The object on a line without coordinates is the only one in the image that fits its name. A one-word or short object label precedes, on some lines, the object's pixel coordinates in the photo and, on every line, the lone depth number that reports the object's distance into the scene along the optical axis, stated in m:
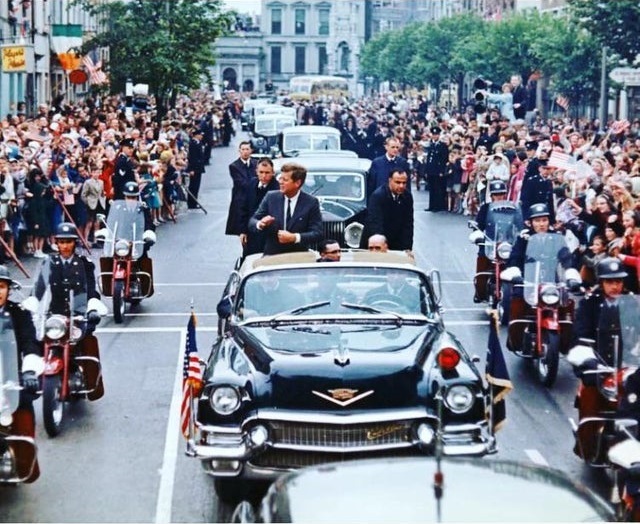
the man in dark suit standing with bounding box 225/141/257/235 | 20.99
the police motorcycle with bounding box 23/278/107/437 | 13.55
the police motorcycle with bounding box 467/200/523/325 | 20.16
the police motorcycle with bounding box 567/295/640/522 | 11.81
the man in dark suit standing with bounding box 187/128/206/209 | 39.69
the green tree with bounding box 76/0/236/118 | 53.66
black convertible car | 10.71
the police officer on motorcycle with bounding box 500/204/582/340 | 16.38
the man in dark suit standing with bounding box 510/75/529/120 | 45.56
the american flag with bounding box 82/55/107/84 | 53.03
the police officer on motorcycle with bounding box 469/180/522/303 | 20.42
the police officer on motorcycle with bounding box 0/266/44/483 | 11.20
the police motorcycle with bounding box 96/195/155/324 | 20.50
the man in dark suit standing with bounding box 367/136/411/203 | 23.92
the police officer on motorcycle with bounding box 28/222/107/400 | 14.17
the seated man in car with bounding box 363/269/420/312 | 12.47
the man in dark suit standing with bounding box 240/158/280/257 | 19.58
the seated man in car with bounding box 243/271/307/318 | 12.40
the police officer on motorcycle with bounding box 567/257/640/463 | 11.87
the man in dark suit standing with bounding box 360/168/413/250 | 18.02
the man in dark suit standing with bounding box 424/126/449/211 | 37.72
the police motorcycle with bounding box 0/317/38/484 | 11.14
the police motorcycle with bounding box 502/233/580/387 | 16.08
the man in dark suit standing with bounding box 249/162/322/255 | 16.05
